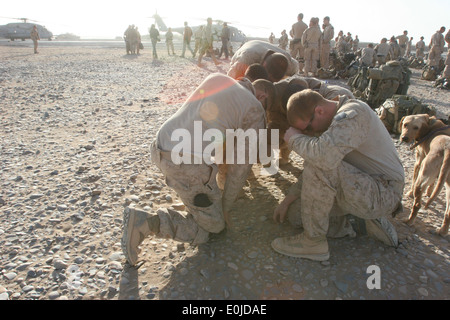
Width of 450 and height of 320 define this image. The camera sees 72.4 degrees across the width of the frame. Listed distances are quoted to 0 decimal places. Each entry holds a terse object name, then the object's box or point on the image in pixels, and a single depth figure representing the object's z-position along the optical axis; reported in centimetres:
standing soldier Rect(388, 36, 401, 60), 1709
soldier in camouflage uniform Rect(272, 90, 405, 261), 231
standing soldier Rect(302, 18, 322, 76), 1162
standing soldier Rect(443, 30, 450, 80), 1133
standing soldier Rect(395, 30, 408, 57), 1899
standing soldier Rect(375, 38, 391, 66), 1451
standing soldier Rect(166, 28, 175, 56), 2298
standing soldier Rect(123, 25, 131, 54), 2204
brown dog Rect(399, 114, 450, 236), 301
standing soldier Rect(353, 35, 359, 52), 2344
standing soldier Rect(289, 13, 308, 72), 1327
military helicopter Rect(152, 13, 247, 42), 4038
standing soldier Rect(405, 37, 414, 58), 2297
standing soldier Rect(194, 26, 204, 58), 1879
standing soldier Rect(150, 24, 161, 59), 2069
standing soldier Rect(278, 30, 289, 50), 2331
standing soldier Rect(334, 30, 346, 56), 1872
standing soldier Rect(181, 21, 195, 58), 1965
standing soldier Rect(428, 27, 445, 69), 1362
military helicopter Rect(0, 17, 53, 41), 3178
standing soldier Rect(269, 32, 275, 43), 2853
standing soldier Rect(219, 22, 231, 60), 1864
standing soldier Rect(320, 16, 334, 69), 1309
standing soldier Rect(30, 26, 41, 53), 2056
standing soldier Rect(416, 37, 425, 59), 2114
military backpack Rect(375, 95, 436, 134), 582
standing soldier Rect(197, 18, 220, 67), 1626
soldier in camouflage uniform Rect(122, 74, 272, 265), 255
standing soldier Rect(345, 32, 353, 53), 2211
